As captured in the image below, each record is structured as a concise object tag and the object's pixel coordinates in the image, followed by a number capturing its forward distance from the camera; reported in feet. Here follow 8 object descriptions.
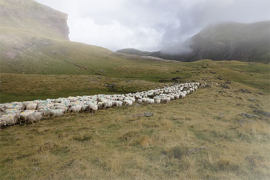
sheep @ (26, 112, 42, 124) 39.40
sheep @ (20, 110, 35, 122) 39.29
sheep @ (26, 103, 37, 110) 49.34
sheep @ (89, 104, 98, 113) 51.02
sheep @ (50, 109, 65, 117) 44.52
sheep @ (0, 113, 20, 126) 36.40
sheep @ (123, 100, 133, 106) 60.66
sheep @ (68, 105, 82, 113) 49.39
